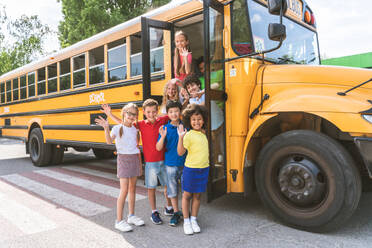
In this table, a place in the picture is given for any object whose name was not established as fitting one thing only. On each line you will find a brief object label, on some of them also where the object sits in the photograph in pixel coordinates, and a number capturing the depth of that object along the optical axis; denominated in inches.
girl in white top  112.8
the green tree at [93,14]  519.2
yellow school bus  95.5
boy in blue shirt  113.0
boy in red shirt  116.6
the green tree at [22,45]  1198.9
